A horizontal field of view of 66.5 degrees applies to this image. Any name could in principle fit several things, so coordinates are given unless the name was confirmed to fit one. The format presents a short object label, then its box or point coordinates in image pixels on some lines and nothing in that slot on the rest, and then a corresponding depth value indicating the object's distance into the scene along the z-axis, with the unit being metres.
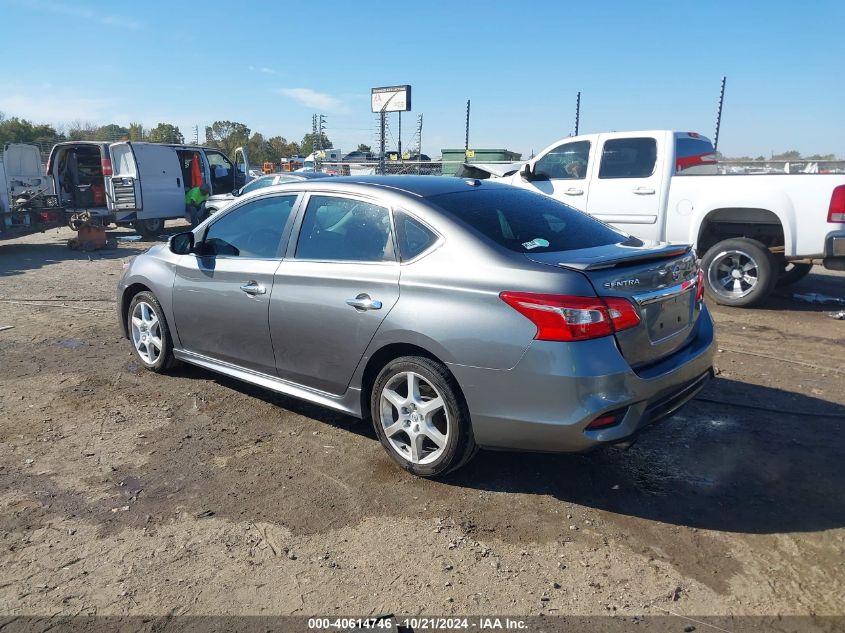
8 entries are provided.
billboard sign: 27.31
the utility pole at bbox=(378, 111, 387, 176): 20.91
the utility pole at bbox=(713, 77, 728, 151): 14.72
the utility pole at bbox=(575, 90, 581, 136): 17.21
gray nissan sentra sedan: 3.08
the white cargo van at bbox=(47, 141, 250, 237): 14.42
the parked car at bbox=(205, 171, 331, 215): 13.60
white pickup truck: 6.99
